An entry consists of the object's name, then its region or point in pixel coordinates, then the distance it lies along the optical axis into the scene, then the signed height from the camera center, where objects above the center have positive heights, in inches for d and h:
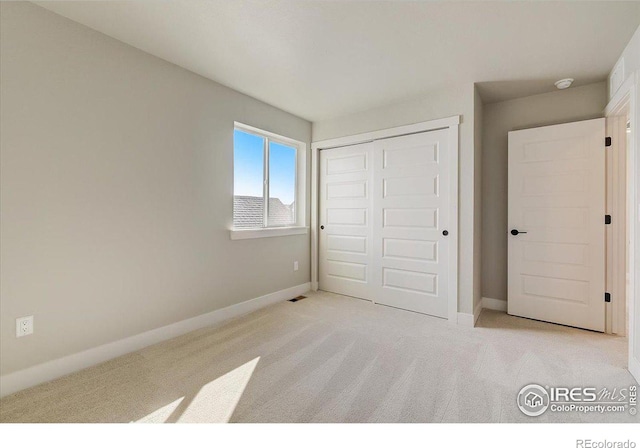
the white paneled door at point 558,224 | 116.2 -0.3
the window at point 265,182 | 135.4 +20.9
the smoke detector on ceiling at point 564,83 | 115.9 +56.6
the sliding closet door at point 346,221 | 155.9 +0.9
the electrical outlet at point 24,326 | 75.4 -27.1
